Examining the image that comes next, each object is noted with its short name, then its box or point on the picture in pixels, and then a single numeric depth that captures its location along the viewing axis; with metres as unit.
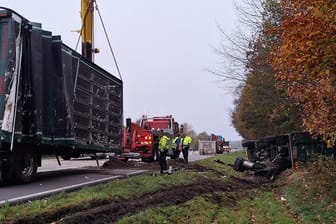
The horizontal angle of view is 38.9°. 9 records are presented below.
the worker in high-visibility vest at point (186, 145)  24.65
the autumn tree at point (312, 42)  6.24
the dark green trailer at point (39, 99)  11.15
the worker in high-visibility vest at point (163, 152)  16.44
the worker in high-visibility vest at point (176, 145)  26.43
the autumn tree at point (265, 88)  15.35
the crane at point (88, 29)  17.00
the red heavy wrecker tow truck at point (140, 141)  24.95
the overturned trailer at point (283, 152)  16.69
